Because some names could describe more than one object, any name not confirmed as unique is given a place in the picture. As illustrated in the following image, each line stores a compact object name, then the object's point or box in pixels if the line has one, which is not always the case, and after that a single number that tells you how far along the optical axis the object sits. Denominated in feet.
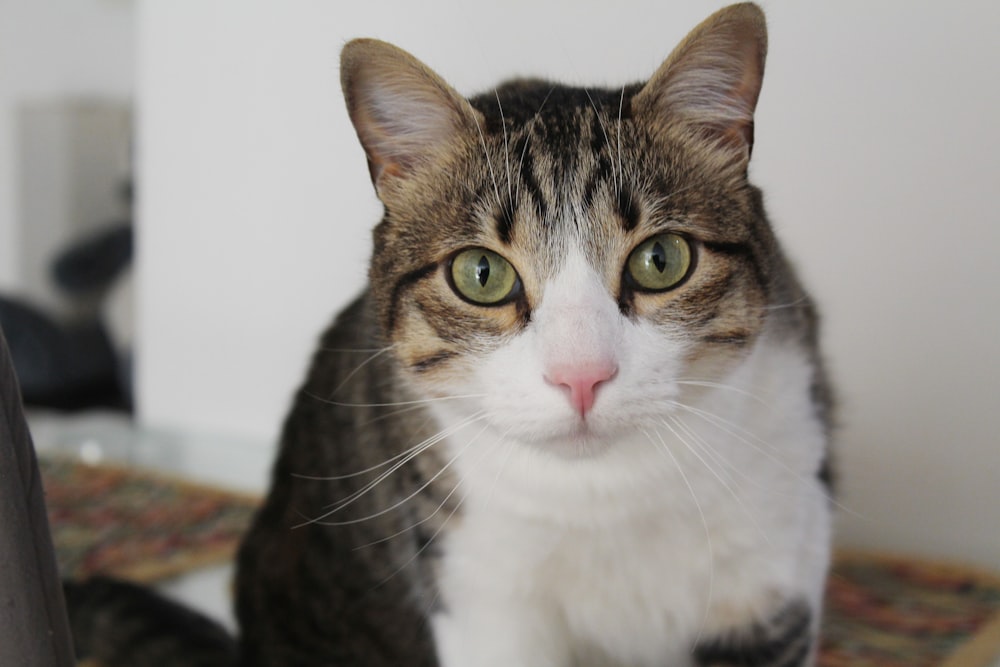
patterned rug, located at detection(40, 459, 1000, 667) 1.74
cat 1.37
